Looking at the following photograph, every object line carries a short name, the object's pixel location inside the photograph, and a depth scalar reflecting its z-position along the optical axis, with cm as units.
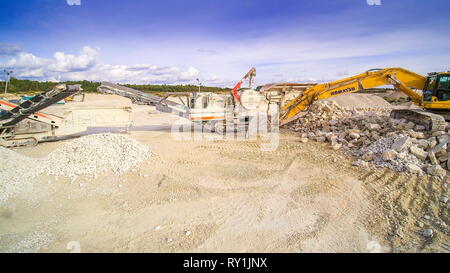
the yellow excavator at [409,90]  784
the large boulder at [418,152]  598
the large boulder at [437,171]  537
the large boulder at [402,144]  637
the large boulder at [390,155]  623
